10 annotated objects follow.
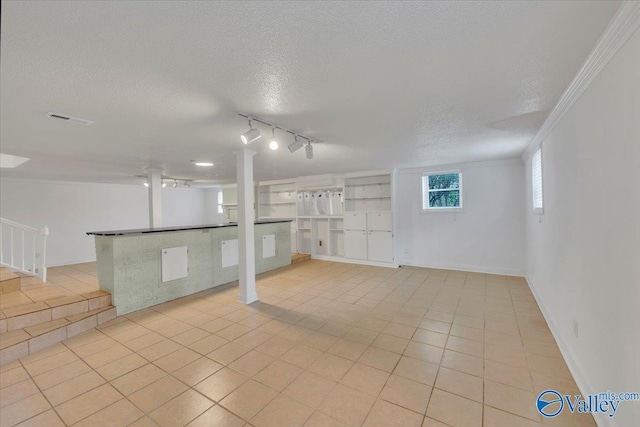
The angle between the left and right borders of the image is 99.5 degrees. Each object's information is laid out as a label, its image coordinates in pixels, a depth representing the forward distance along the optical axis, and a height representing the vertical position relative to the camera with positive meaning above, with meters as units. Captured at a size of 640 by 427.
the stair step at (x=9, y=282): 3.57 -0.83
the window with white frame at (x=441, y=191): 5.76 +0.43
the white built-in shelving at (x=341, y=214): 6.33 -0.02
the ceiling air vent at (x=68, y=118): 2.43 +0.95
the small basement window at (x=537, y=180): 3.52 +0.39
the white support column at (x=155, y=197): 5.36 +0.41
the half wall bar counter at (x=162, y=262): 3.60 -0.69
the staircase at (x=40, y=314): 2.68 -1.09
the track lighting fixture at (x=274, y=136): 2.59 +0.83
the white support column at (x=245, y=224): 3.92 -0.13
